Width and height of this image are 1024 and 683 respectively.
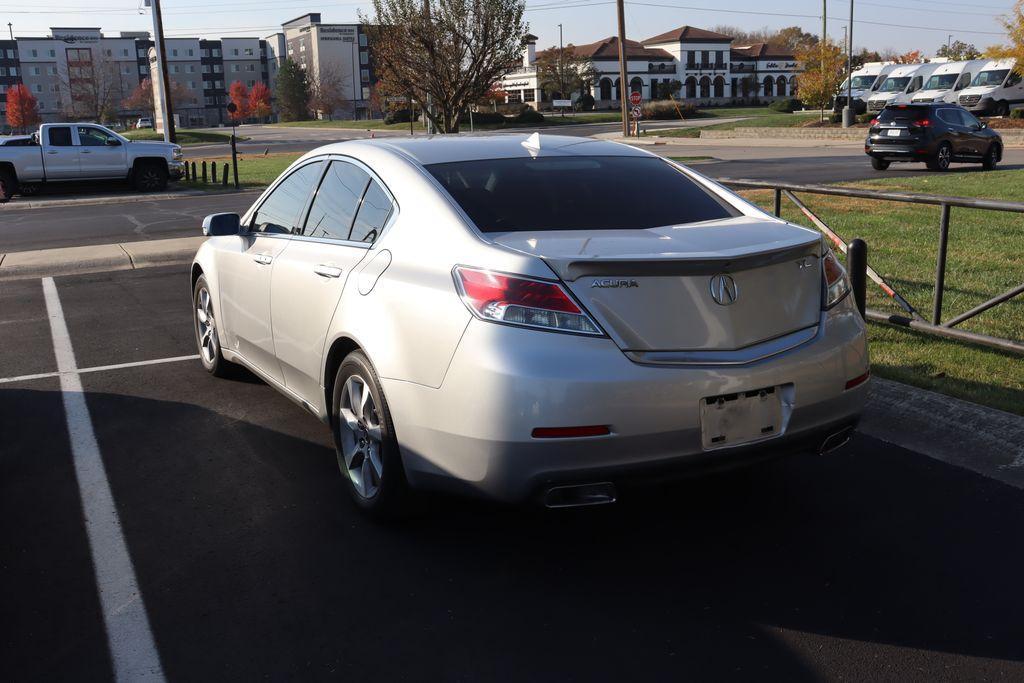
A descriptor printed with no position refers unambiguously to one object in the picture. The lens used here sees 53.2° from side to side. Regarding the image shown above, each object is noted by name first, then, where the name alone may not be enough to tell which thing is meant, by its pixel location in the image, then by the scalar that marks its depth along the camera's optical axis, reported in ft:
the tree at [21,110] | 306.55
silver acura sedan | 11.66
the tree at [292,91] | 428.56
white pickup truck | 87.20
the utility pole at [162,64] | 111.55
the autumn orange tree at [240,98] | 450.71
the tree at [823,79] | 162.61
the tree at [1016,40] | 120.98
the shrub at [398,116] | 273.95
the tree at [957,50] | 355.15
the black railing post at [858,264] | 19.32
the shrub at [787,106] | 243.81
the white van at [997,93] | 141.08
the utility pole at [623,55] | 139.97
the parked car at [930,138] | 79.77
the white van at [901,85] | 158.33
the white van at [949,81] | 151.12
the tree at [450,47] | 91.45
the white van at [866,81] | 173.58
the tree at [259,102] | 442.50
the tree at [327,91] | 423.64
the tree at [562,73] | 303.27
